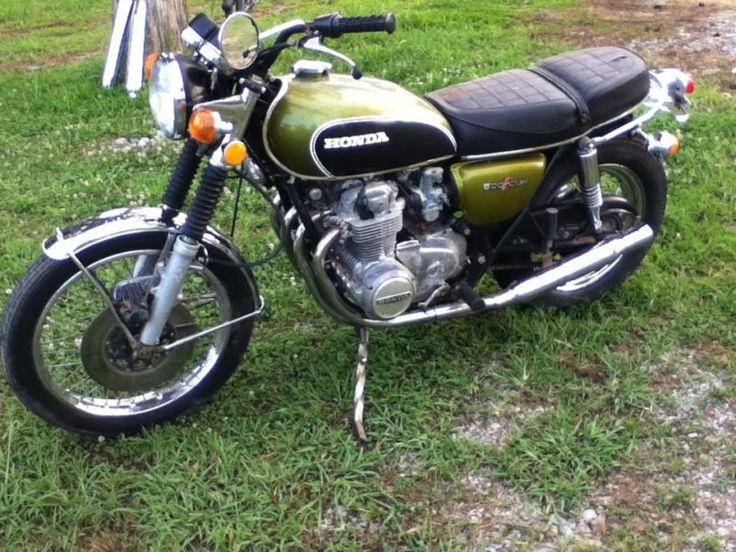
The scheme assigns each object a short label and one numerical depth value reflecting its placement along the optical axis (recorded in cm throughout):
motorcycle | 269
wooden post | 700
